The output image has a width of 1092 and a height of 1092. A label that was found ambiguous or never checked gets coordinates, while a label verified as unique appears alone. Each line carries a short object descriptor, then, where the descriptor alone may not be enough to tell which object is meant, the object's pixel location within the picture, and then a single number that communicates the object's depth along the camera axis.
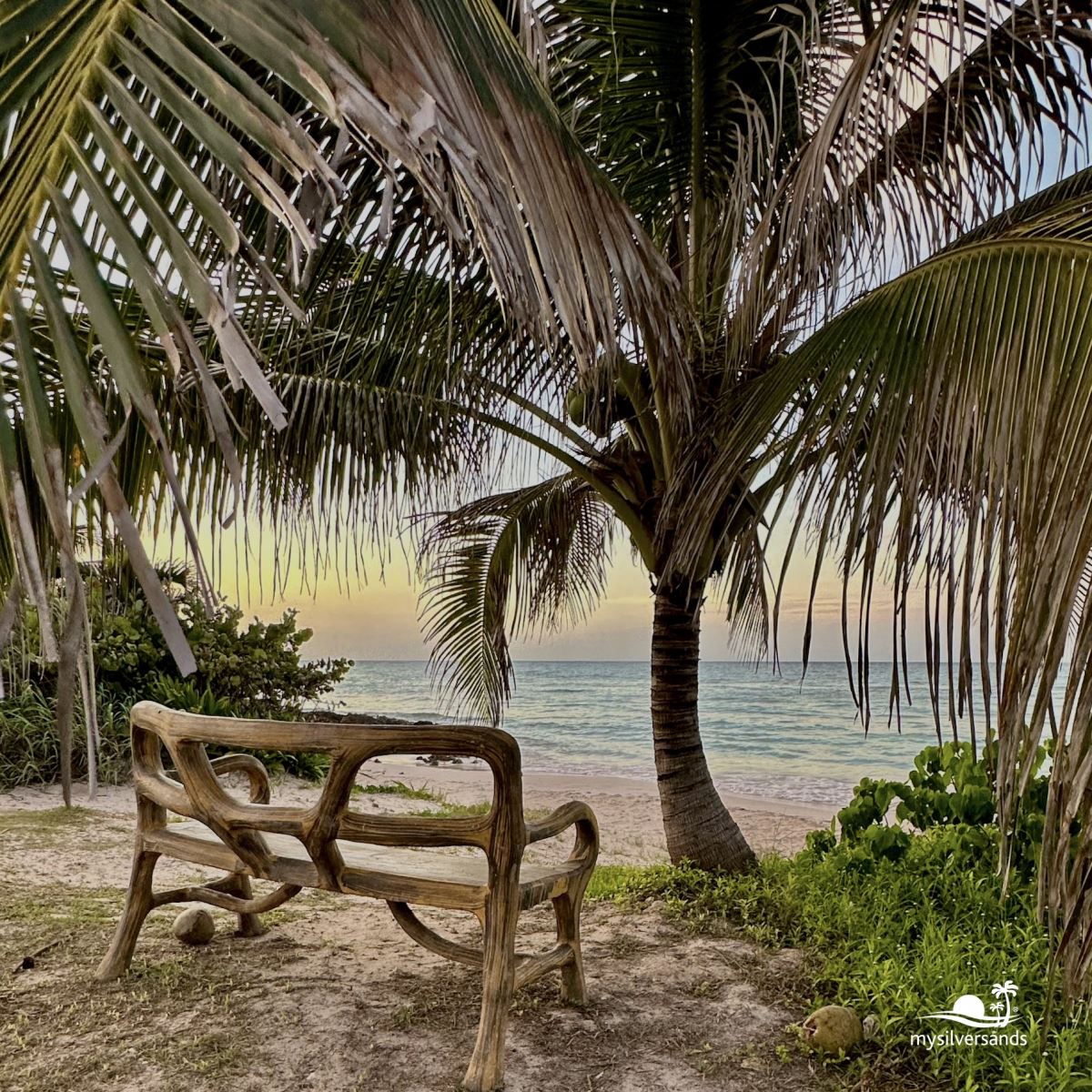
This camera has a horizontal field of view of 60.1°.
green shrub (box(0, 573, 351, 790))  6.91
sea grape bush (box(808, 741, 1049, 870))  3.51
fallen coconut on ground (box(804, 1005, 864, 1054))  2.47
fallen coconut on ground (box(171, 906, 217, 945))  3.17
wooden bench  2.32
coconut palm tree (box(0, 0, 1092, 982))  0.84
